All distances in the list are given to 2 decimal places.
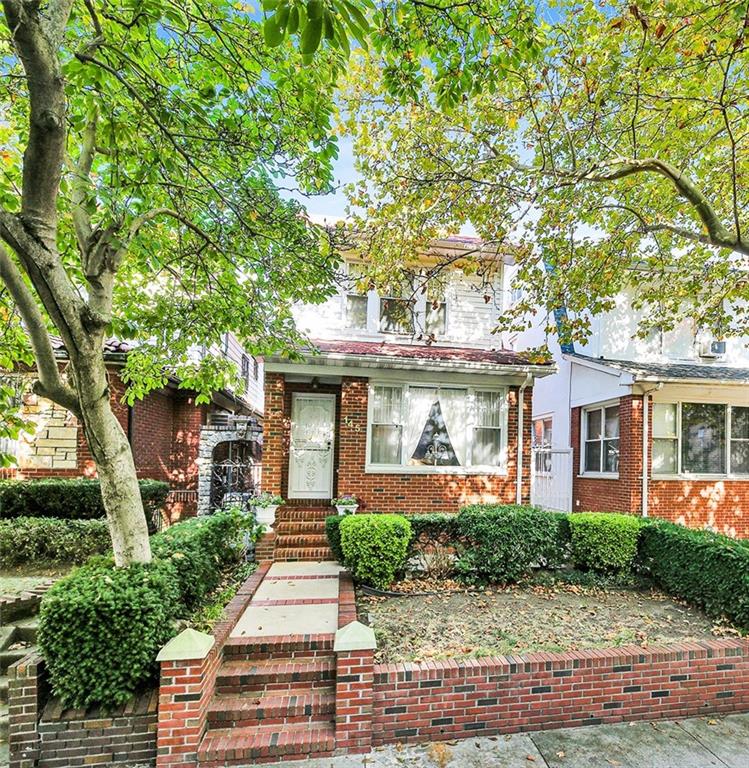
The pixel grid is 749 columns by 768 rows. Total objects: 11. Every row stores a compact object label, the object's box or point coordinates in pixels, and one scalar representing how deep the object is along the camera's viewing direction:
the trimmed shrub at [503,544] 6.21
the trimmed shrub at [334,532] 6.62
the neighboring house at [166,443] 8.62
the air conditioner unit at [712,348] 11.27
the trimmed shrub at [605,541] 6.39
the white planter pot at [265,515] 7.18
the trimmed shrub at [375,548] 5.92
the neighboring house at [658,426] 9.70
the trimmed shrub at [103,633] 3.28
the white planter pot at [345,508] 7.59
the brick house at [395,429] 8.20
